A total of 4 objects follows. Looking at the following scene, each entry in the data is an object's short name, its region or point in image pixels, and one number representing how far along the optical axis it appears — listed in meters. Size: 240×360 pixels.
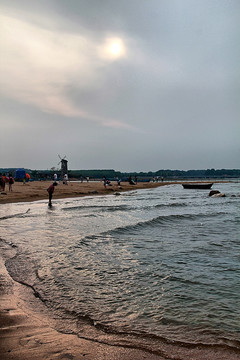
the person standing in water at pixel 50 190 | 22.61
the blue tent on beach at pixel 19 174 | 69.62
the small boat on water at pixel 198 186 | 60.62
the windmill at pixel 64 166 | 115.19
